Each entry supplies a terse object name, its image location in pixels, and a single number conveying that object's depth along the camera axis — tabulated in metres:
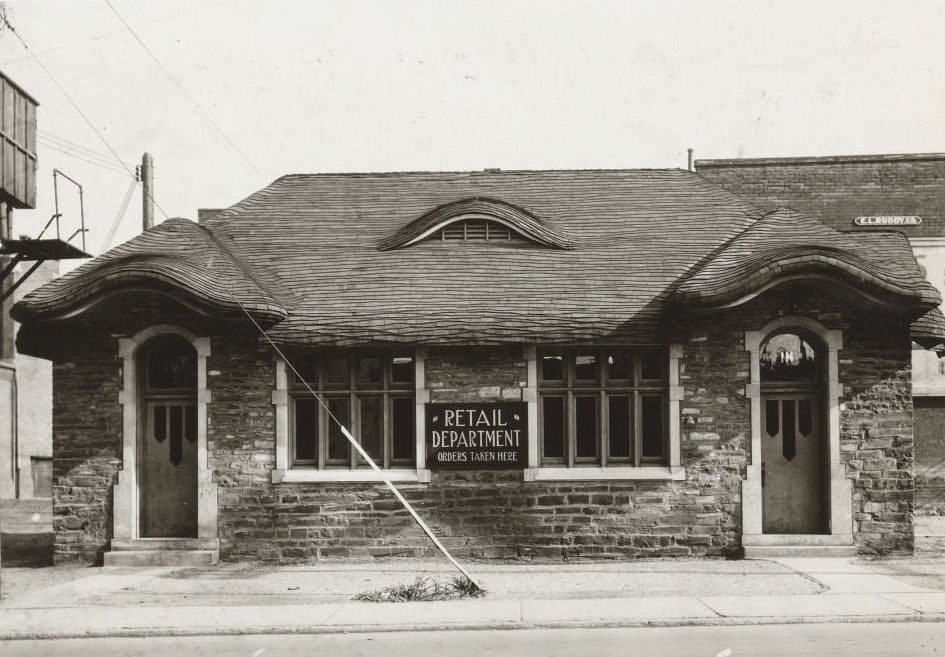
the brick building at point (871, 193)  22.64
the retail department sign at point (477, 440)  13.58
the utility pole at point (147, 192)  25.19
